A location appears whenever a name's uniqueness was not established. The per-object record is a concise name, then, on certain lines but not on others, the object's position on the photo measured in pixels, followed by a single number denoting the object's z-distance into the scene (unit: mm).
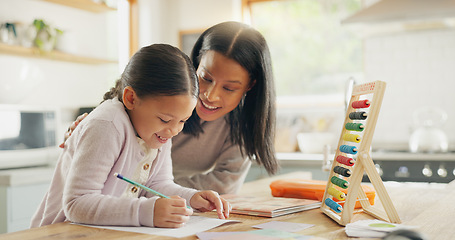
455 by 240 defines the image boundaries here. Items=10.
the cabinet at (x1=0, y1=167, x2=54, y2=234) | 2842
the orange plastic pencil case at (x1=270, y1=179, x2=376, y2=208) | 1622
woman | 1723
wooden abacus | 1231
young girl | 1188
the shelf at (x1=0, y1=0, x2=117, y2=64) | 3824
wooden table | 1104
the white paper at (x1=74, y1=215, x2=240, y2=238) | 1112
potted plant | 3982
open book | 1360
